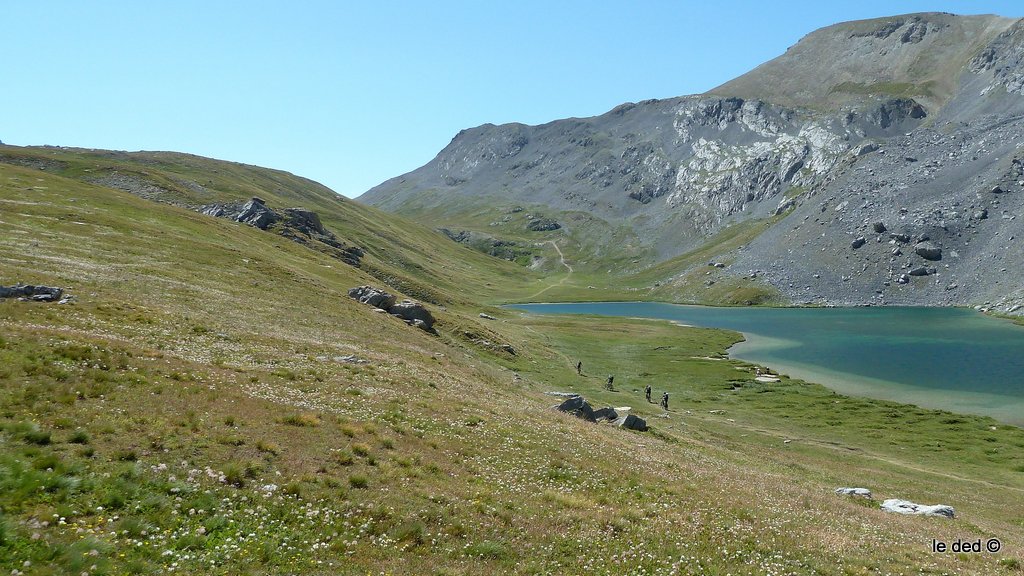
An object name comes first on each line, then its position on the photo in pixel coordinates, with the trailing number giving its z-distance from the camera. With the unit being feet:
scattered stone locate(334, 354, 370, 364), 126.82
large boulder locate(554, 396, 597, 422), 136.56
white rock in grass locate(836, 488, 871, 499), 97.45
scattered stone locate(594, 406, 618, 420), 139.48
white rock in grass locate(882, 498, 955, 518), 87.61
